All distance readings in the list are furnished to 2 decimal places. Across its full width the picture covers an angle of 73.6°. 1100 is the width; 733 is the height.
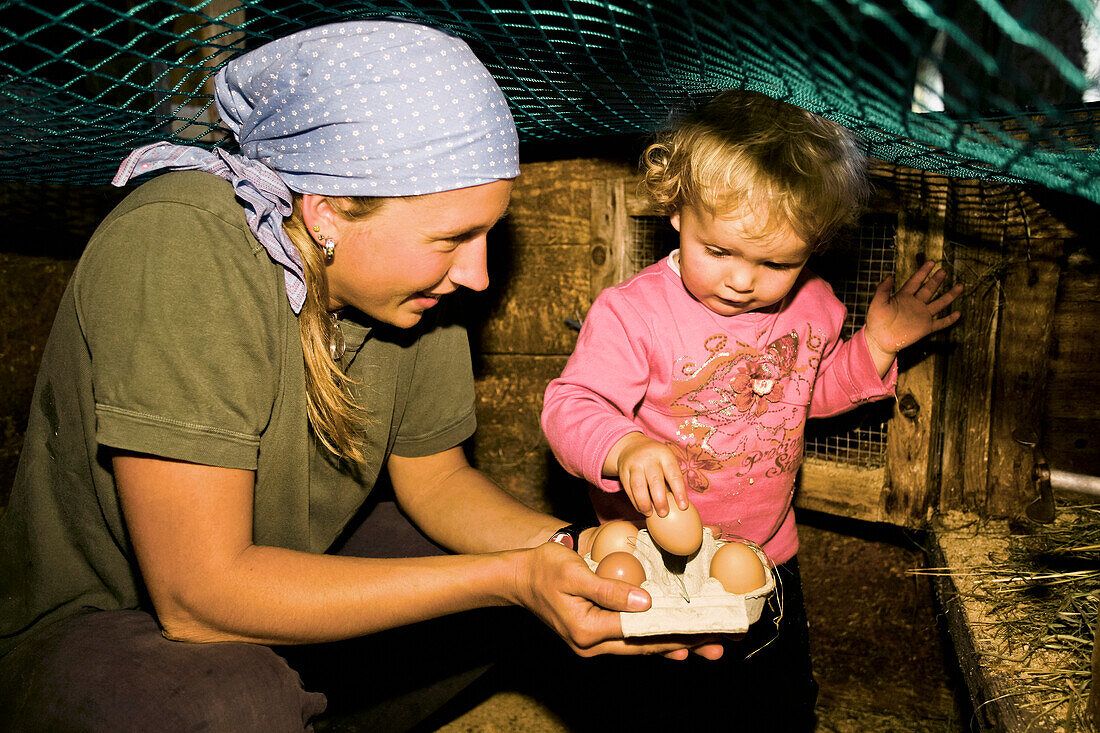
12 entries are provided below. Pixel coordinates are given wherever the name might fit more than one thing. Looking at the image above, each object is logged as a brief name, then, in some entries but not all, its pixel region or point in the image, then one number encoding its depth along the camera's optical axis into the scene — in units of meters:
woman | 1.06
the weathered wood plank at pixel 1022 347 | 1.65
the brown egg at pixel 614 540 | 1.33
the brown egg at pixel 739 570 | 1.25
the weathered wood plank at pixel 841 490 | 1.88
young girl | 1.35
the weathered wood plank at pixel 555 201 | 2.08
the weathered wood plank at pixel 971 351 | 1.69
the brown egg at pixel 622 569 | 1.23
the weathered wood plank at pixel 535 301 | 2.15
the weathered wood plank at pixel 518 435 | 2.27
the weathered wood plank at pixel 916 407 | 1.70
